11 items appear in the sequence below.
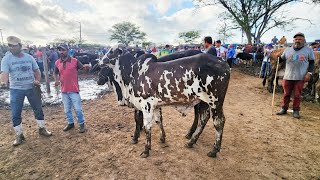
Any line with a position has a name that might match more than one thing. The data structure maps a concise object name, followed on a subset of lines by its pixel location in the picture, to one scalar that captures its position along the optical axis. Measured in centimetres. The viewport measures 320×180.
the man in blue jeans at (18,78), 493
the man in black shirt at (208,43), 582
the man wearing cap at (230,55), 1619
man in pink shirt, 545
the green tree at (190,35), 4859
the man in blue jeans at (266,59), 1196
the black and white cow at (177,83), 405
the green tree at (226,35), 2641
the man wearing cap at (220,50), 1287
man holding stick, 604
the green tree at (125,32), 5938
